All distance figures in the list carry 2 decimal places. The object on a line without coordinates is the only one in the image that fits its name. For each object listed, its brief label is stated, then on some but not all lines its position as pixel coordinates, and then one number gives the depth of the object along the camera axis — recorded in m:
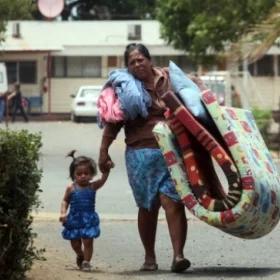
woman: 13.38
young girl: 13.56
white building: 75.25
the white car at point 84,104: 66.13
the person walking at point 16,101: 66.50
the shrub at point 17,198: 11.20
